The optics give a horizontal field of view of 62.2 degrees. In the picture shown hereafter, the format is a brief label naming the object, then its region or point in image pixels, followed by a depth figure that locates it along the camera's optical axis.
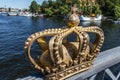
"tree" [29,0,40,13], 47.16
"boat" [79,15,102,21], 27.94
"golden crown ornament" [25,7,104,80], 0.90
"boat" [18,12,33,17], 42.52
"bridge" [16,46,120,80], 0.98
